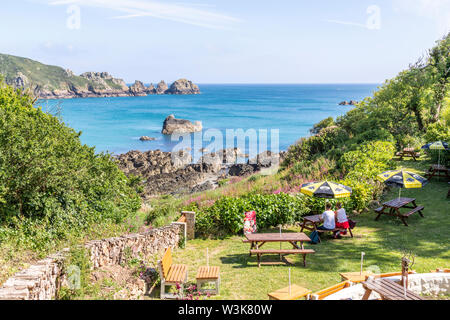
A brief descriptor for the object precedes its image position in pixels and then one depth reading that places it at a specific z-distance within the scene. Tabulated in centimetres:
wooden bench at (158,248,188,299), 763
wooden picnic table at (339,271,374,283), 695
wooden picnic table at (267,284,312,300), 631
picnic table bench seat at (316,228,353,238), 1079
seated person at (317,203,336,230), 1071
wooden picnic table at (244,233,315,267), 903
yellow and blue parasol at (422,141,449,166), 1574
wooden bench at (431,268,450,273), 709
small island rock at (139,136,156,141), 6525
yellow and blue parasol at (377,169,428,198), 1120
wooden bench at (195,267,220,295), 756
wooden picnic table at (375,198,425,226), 1185
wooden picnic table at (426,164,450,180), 1559
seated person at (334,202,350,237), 1090
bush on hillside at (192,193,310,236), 1179
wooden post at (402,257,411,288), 591
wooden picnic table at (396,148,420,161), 1962
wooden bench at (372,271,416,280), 686
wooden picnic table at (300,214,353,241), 1117
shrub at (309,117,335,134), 3788
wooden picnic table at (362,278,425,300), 538
